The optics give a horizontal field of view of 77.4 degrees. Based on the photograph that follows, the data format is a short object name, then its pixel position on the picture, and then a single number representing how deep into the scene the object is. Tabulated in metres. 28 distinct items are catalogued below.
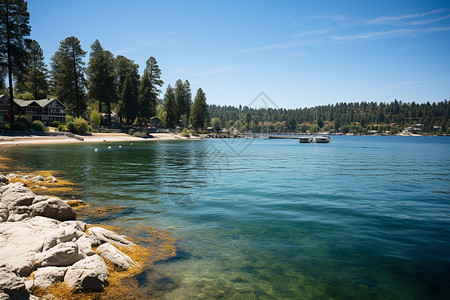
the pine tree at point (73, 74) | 90.75
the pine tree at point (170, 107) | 128.50
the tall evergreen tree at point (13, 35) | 64.12
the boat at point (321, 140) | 119.06
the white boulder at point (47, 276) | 6.38
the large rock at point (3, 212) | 9.70
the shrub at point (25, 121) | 68.12
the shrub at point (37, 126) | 71.38
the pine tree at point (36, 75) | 104.26
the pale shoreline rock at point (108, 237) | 9.07
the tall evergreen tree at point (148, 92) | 109.25
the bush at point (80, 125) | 82.25
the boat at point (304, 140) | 122.54
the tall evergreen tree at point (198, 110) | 138.75
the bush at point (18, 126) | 65.44
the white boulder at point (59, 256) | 6.91
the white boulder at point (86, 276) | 6.52
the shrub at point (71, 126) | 81.62
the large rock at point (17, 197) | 10.92
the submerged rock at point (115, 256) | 7.85
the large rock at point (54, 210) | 10.38
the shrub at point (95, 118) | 96.81
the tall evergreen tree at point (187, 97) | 142.64
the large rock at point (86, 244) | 7.67
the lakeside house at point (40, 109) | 90.69
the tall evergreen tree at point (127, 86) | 105.25
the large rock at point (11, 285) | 5.43
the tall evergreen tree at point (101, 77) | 97.01
